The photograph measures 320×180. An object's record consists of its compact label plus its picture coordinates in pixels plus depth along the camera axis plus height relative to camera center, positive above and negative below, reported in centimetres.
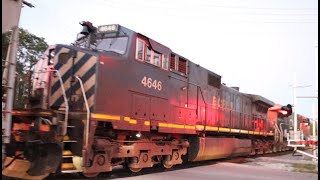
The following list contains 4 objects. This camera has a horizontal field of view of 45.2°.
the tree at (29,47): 2439 +604
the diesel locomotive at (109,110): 778 +74
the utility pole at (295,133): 1294 +40
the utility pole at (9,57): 599 +128
